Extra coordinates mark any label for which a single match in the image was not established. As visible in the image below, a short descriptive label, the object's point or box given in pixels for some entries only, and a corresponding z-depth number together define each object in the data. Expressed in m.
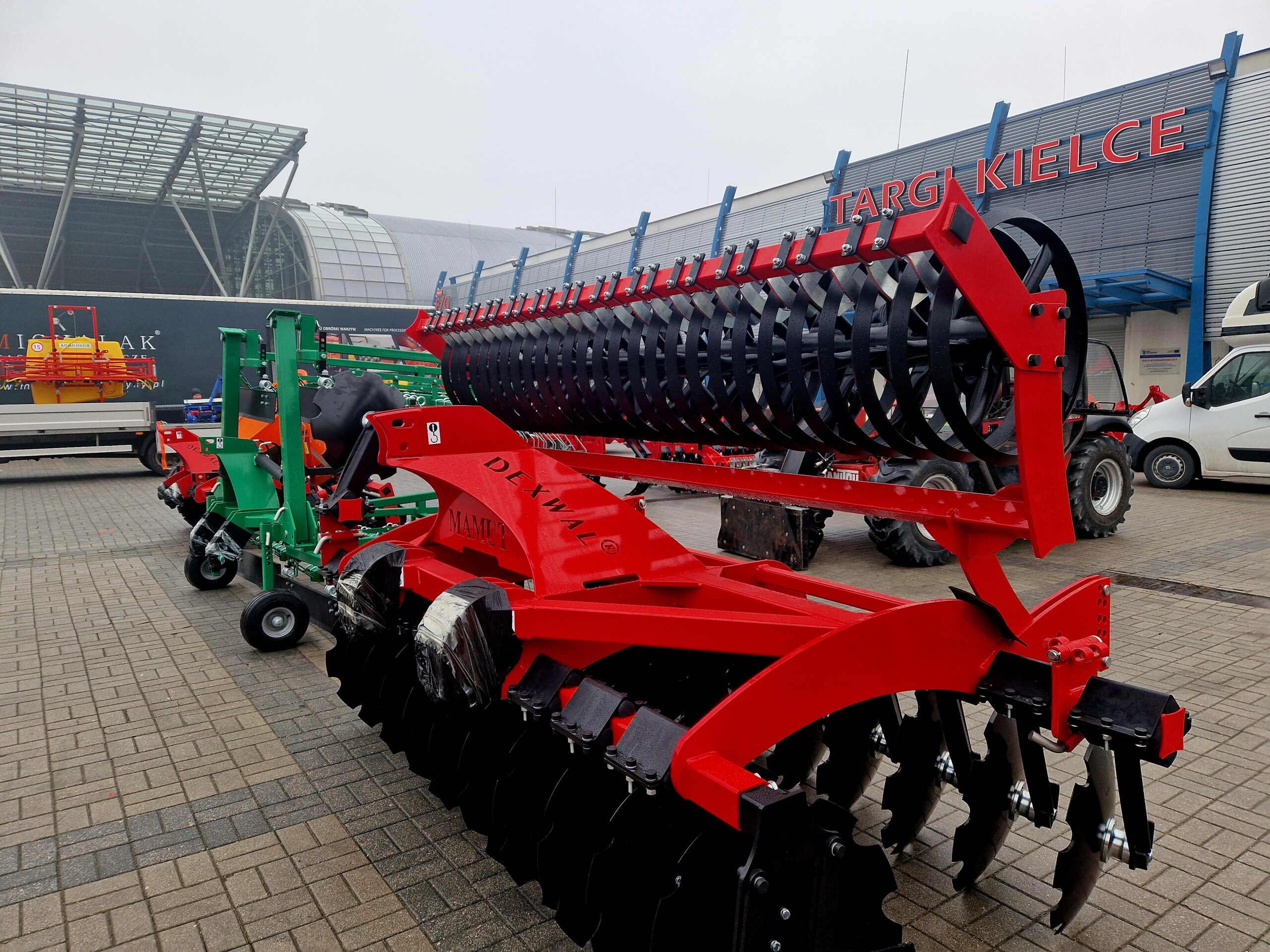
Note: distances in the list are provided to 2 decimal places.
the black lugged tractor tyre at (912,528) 6.82
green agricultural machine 5.28
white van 11.01
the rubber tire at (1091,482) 8.08
